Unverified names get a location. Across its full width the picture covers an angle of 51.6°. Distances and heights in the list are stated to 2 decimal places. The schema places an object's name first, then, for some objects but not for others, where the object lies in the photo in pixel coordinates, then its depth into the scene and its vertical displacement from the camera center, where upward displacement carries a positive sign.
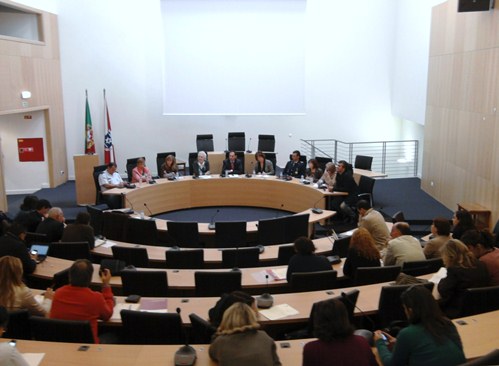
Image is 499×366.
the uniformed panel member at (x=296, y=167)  11.91 -1.67
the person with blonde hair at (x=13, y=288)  4.26 -1.59
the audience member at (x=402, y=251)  5.68 -1.73
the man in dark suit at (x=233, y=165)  12.09 -1.64
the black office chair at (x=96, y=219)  8.01 -1.93
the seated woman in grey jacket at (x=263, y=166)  12.04 -1.66
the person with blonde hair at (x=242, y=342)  3.11 -1.50
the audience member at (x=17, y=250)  5.46 -1.62
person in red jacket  4.12 -1.63
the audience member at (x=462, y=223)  6.57 -1.64
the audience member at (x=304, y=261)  5.24 -1.68
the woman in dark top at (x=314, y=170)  11.26 -1.66
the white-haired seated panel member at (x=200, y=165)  11.82 -1.62
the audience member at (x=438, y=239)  5.94 -1.67
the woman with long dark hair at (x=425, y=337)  3.09 -1.46
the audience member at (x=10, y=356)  3.02 -1.52
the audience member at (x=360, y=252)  5.48 -1.67
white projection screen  14.27 +1.03
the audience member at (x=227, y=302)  3.68 -1.47
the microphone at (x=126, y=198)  10.04 -2.00
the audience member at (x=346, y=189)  10.04 -1.84
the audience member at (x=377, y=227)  6.86 -1.76
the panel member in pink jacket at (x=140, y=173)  11.11 -1.69
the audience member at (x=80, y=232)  6.65 -1.74
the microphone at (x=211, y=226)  7.90 -2.01
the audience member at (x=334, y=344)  2.97 -1.44
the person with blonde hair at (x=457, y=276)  4.55 -1.59
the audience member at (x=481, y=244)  4.89 -1.46
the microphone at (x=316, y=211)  8.73 -1.96
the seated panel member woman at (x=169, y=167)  11.75 -1.64
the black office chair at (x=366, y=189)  10.59 -1.97
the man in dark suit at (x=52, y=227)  6.93 -1.76
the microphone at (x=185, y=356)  3.46 -1.74
